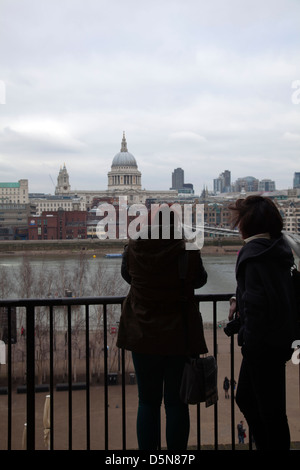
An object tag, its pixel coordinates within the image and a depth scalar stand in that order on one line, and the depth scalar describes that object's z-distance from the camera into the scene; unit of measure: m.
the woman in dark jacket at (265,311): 2.53
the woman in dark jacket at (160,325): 2.66
